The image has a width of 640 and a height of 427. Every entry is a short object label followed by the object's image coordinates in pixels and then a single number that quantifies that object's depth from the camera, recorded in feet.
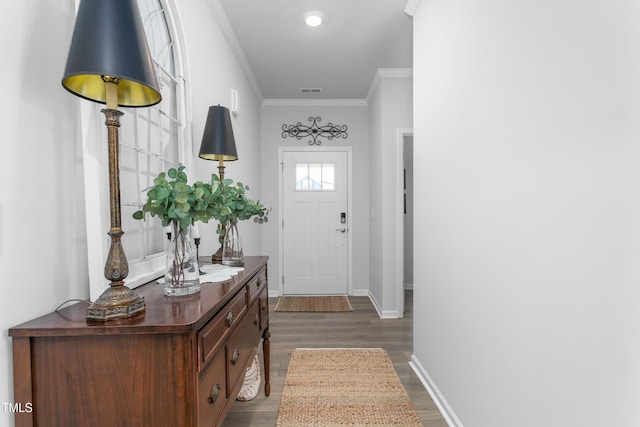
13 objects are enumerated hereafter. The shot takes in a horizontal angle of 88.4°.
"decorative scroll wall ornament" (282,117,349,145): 14.82
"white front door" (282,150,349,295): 14.89
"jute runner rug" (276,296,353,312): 12.82
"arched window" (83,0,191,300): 3.40
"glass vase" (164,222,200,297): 3.59
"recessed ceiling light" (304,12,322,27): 8.25
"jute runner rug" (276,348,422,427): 6.06
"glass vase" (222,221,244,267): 5.61
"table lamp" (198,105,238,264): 6.01
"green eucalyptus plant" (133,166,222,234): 3.23
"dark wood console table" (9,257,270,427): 2.60
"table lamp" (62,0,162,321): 2.60
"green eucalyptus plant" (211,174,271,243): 4.98
